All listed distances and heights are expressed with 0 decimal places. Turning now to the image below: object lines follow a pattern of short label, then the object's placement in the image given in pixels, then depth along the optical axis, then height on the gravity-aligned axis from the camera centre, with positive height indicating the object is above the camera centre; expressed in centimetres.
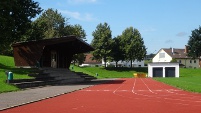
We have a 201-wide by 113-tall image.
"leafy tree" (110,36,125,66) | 8804 +434
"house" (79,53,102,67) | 13750 +147
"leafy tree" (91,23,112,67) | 8512 +635
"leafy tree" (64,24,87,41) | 7816 +912
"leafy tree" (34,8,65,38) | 7802 +1138
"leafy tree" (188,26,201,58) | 9944 +714
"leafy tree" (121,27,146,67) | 8925 +588
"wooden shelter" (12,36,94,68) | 3850 +210
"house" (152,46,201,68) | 11094 +339
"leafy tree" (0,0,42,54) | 3131 +525
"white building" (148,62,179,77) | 7925 -63
